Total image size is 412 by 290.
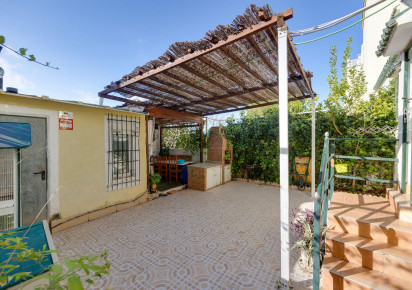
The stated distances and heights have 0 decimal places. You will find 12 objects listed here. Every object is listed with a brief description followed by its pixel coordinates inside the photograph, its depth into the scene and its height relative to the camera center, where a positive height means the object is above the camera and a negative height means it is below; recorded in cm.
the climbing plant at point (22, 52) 100 +56
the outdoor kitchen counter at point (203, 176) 657 -128
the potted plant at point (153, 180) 572 -122
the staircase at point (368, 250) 176 -119
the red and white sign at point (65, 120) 368 +49
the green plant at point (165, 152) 968 -50
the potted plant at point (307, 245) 243 -146
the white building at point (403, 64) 223 +130
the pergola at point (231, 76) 219 +154
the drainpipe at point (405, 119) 258 +35
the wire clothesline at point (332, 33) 232 +151
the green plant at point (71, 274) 68 -54
